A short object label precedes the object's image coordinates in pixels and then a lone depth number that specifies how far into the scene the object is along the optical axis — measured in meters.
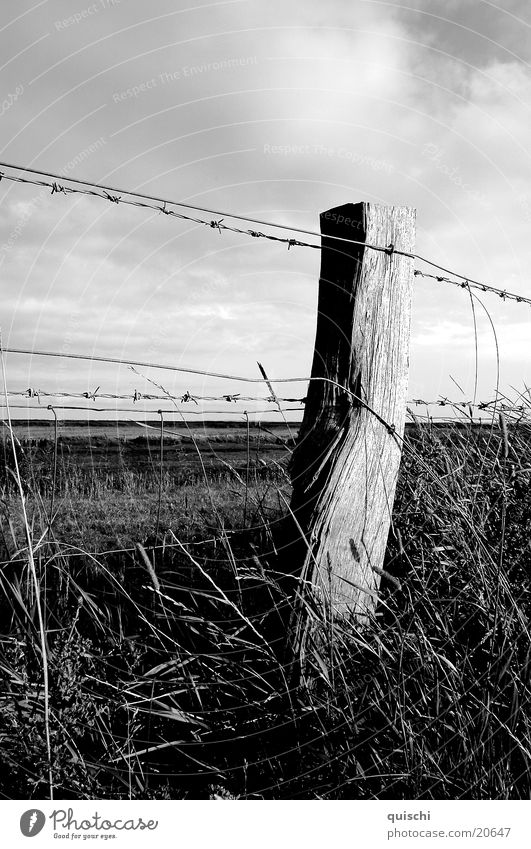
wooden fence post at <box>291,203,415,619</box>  2.08
